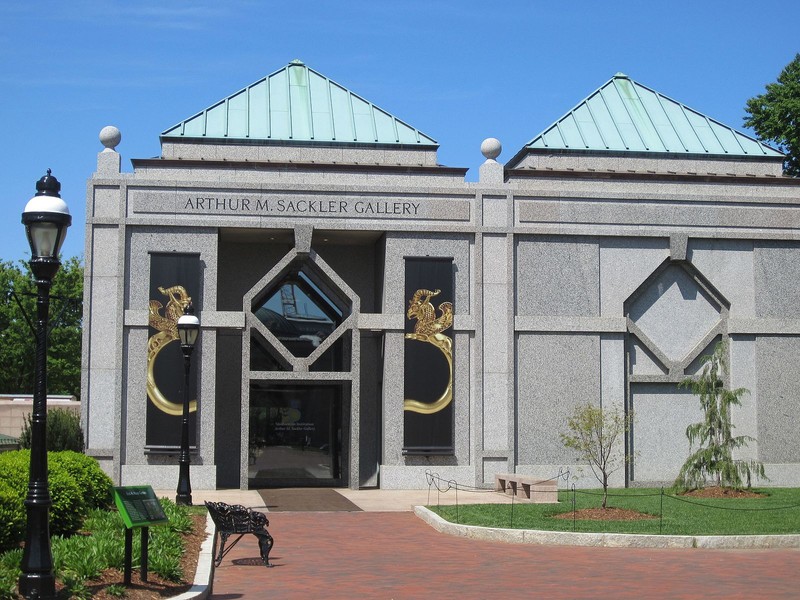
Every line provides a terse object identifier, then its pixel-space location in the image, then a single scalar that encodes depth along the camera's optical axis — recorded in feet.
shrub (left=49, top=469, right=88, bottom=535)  50.55
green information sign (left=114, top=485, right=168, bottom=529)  41.19
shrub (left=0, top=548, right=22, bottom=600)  35.47
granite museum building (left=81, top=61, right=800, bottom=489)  99.40
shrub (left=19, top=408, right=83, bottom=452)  88.74
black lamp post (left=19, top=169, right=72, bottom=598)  37.27
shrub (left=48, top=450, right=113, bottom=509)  58.95
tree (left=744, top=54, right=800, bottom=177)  149.59
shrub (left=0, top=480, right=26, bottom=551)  42.45
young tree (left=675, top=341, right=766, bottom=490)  88.22
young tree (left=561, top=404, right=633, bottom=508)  82.50
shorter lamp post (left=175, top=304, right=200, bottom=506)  78.54
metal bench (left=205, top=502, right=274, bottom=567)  53.31
